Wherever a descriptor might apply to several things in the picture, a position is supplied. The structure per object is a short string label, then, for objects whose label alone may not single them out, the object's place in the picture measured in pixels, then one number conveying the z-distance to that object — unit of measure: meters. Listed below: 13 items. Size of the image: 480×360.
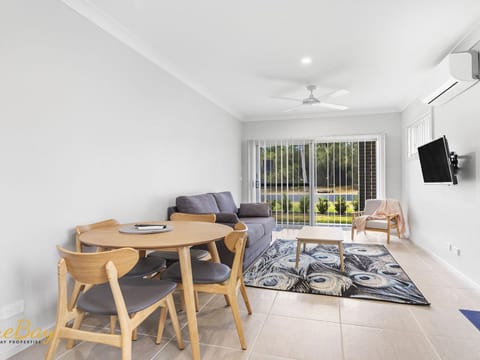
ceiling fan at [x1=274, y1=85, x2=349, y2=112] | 4.15
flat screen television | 3.11
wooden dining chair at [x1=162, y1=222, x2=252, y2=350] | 1.90
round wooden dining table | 1.64
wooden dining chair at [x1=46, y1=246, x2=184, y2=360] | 1.34
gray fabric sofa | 3.47
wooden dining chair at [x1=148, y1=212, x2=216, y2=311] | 2.55
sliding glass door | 6.11
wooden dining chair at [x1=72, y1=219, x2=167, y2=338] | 2.00
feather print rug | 2.77
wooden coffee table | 3.38
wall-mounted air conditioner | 2.74
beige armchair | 4.98
